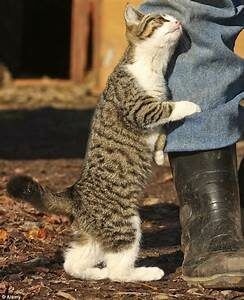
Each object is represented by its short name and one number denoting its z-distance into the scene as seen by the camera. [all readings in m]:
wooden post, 17.61
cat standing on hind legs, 5.53
